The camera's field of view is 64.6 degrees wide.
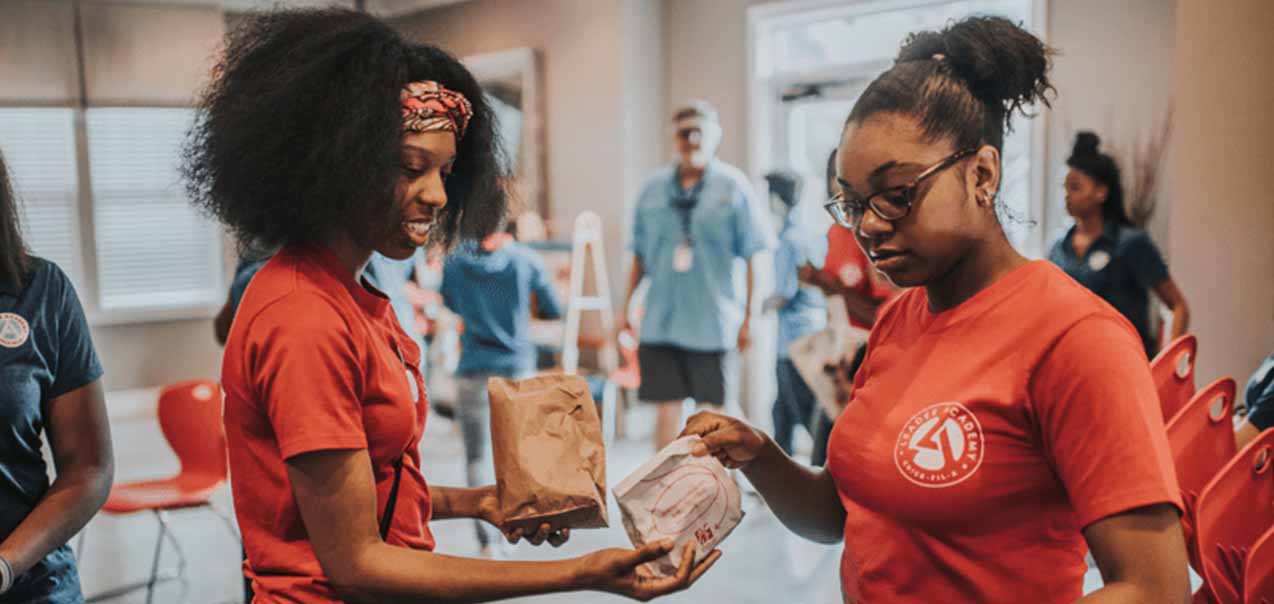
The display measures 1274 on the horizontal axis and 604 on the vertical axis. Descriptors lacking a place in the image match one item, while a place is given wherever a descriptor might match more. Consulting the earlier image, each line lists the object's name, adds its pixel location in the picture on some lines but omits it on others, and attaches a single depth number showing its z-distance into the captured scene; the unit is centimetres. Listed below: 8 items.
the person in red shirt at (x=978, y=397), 105
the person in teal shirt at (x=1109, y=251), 400
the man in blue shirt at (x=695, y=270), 506
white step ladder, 662
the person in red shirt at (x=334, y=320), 118
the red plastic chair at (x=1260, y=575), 179
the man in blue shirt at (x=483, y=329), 452
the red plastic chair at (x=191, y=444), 387
